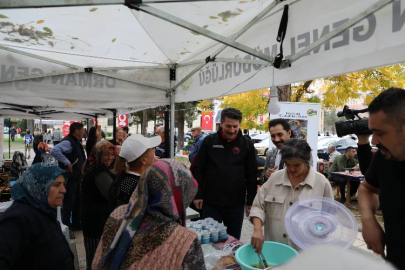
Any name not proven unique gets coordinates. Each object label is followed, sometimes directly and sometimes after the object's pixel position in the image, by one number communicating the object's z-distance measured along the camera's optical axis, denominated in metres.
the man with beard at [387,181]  1.19
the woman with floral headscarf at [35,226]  1.45
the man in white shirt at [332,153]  8.92
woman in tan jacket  1.94
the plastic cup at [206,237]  2.24
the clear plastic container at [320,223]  1.64
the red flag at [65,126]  14.38
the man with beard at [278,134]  2.94
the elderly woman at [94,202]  2.58
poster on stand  6.25
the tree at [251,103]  9.72
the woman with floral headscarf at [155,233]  1.22
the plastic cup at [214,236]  2.28
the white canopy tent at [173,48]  1.67
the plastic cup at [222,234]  2.33
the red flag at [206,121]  12.95
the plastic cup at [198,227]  2.30
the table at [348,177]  6.86
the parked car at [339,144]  14.50
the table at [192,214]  2.94
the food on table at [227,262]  1.87
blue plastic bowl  1.84
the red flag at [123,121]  9.93
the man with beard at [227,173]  2.98
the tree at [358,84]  7.69
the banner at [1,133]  8.06
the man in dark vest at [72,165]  4.76
